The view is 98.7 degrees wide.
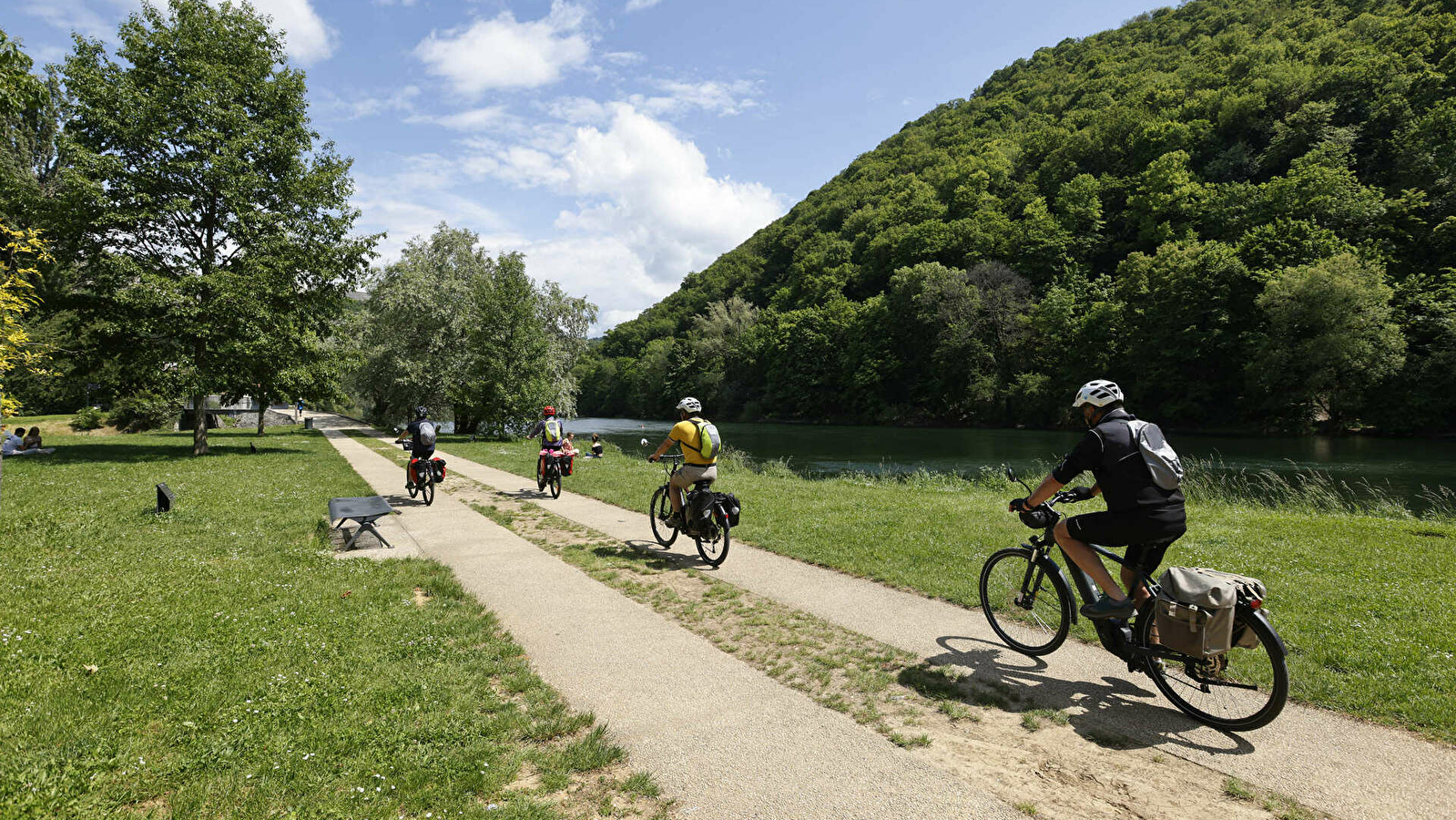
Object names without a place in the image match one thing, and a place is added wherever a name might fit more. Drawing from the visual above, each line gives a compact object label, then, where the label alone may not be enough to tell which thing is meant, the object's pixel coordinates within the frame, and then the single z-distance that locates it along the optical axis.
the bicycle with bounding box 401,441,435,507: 11.61
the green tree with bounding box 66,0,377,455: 17.28
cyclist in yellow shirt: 7.14
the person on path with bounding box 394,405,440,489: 11.63
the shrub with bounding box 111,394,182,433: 28.75
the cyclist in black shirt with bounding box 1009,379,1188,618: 3.60
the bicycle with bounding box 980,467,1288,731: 3.31
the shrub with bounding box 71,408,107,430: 28.27
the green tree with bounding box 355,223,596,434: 29.22
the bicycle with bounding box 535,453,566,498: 12.32
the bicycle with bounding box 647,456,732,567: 7.05
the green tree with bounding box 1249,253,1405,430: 32.75
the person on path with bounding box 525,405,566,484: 12.43
